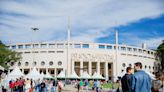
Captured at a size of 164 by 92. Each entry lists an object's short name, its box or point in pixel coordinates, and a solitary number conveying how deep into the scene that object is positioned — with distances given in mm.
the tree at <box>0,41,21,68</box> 42749
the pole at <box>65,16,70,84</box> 59512
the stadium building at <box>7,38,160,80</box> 59638
